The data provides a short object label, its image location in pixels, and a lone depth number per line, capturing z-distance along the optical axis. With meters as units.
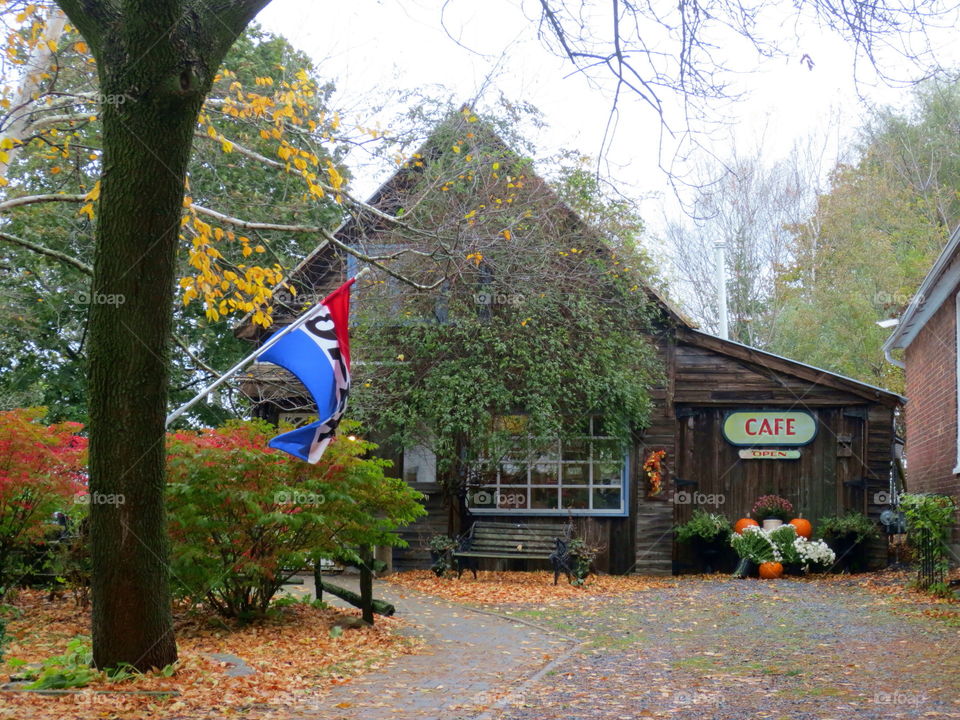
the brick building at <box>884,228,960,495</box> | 14.28
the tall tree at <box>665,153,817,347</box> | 37.19
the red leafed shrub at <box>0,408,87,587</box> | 9.69
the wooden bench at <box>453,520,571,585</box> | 15.99
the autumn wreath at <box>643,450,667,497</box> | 17.55
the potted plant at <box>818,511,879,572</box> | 17.06
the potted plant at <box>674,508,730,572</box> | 17.45
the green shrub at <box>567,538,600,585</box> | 15.59
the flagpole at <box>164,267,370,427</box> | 8.83
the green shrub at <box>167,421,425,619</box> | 9.23
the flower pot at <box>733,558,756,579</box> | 16.81
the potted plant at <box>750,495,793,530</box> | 17.47
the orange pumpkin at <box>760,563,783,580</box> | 16.59
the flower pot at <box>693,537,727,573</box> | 17.81
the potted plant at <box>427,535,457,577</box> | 16.28
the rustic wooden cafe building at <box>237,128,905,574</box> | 17.62
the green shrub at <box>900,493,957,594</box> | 13.27
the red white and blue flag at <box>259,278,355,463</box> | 8.54
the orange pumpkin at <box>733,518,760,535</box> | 17.44
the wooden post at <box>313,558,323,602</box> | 10.95
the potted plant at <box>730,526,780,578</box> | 16.67
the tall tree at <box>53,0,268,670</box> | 6.47
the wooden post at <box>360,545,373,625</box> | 10.34
